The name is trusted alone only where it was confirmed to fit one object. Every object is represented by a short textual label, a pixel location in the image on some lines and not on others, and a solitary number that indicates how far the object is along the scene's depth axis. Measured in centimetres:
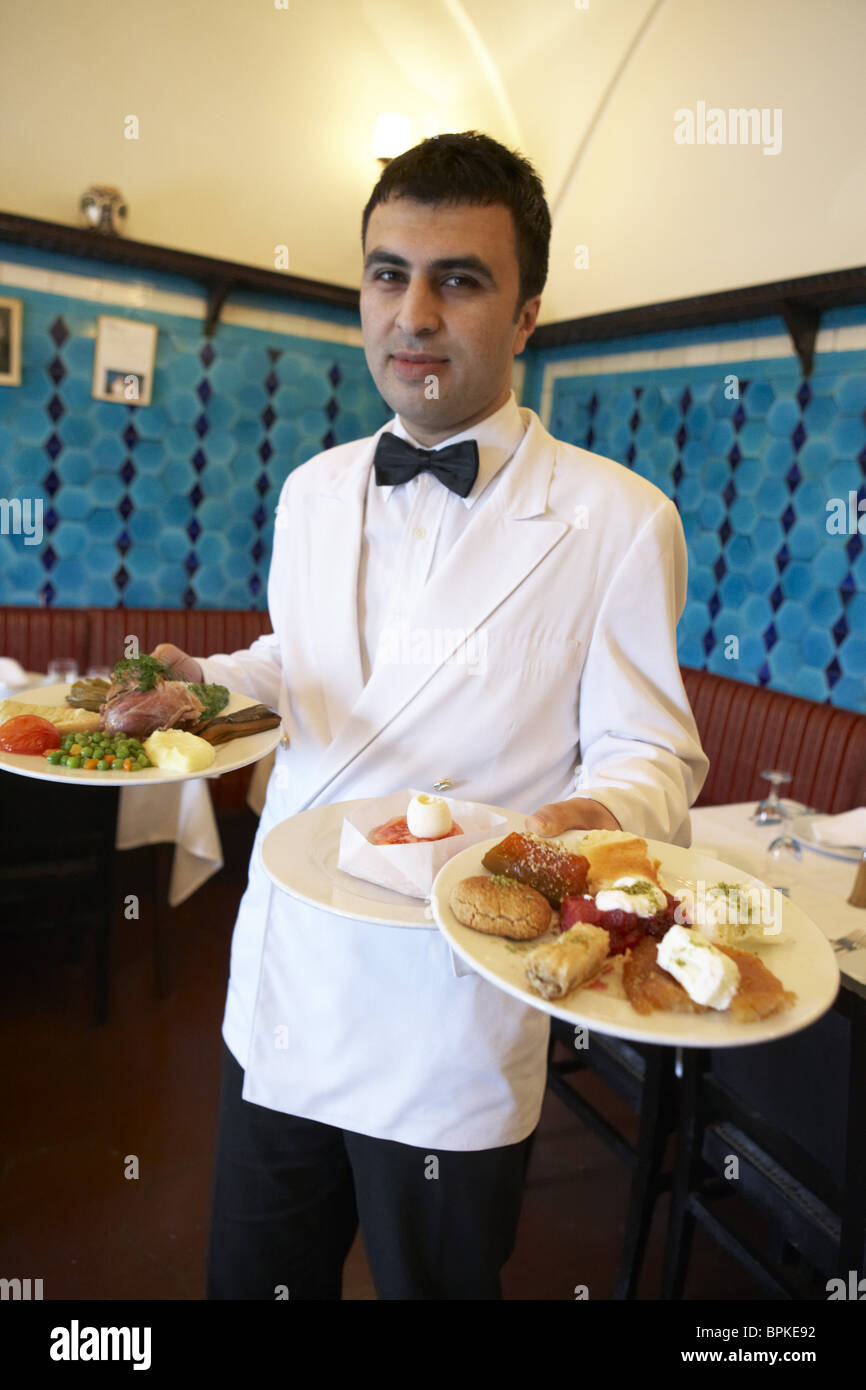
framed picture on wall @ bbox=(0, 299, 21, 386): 469
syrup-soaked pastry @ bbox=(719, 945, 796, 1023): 100
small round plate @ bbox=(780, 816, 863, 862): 265
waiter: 153
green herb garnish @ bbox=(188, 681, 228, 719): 183
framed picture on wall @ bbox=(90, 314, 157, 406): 498
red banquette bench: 396
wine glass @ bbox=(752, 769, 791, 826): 288
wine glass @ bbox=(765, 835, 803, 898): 246
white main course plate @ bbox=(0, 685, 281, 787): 151
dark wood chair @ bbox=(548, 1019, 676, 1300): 237
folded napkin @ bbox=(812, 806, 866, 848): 267
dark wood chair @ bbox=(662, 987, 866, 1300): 183
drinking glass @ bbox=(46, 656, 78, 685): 375
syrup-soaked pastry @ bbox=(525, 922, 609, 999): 101
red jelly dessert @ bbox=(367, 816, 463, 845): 133
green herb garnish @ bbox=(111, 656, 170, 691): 189
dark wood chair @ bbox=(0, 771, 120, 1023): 338
